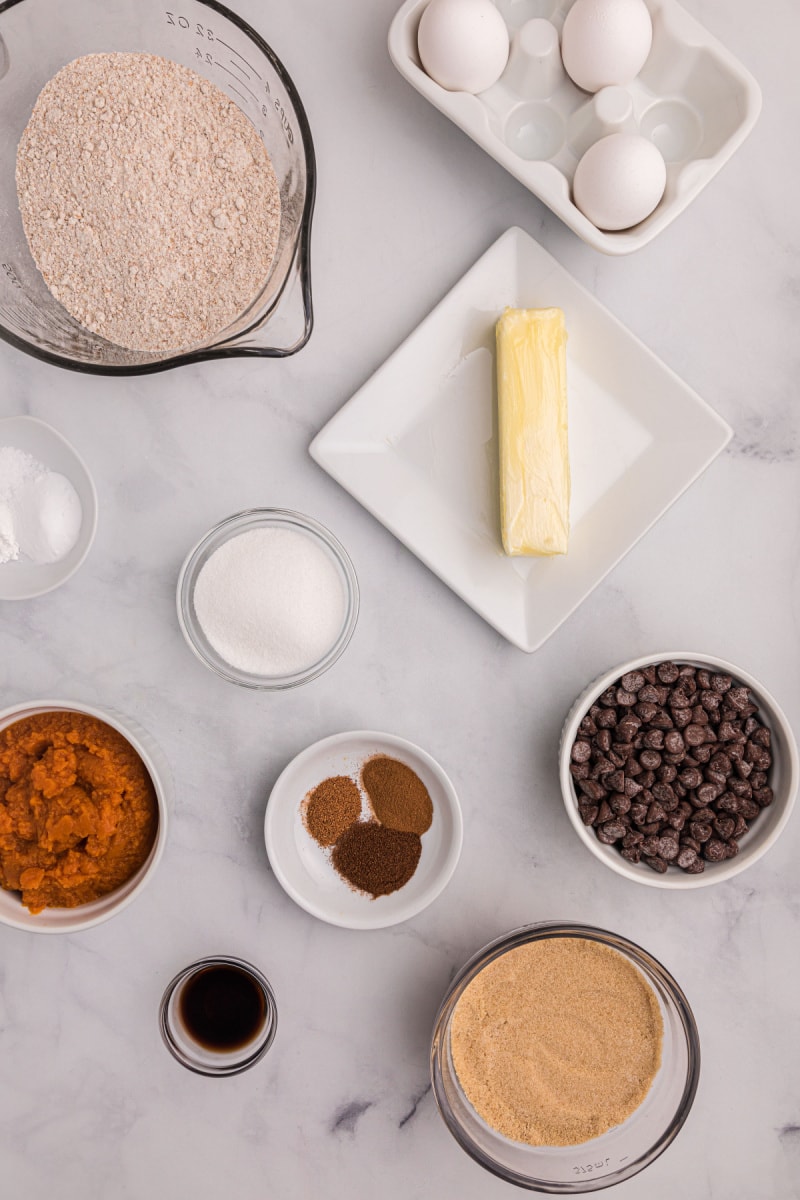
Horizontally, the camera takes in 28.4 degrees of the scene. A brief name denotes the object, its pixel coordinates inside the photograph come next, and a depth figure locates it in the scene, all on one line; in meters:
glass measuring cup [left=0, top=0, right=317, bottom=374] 0.76
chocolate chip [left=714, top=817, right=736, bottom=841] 0.79
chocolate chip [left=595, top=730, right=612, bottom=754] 0.79
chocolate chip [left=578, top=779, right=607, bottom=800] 0.79
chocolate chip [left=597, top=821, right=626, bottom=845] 0.79
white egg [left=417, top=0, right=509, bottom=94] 0.75
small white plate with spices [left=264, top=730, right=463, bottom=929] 0.80
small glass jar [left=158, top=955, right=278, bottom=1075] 0.80
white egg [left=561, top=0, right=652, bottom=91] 0.75
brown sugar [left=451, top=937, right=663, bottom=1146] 0.80
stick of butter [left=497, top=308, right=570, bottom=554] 0.78
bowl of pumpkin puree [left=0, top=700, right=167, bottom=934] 0.77
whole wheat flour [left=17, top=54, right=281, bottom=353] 0.76
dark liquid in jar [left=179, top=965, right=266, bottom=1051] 0.82
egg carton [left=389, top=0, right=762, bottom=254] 0.76
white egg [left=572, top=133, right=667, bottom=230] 0.75
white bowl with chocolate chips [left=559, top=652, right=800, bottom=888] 0.79
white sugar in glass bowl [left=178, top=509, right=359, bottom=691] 0.80
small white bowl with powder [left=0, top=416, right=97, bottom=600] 0.78
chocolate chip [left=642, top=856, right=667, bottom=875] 0.79
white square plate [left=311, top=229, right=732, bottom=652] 0.80
